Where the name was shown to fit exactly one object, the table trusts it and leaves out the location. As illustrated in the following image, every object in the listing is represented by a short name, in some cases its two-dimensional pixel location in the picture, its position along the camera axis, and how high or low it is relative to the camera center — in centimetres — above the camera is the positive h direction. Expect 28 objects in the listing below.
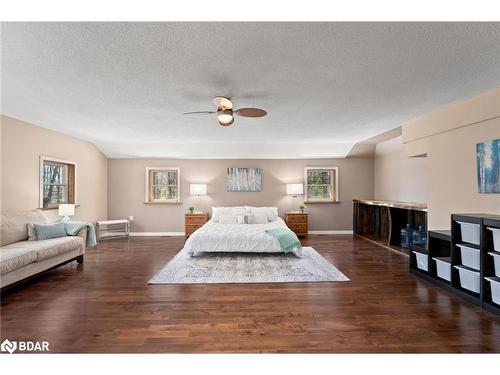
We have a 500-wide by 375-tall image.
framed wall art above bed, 684 +35
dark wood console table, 496 -70
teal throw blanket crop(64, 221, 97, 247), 397 -61
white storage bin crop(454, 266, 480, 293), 258 -99
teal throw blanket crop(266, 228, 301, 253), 432 -91
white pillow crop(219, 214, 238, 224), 583 -67
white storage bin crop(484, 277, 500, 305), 234 -98
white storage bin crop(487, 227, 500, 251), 240 -49
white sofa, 280 -76
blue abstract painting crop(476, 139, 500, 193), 277 +28
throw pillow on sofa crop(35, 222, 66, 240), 369 -59
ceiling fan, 284 +99
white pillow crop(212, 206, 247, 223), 603 -50
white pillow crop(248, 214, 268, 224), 589 -69
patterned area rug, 329 -120
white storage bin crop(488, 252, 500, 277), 239 -72
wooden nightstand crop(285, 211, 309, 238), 634 -83
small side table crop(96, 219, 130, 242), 610 -98
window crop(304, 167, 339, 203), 687 +19
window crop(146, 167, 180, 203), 684 +23
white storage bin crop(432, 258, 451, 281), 294 -98
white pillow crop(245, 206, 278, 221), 607 -51
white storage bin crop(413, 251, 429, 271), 326 -99
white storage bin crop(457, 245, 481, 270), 261 -75
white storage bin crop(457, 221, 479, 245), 263 -48
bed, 436 -93
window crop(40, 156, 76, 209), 464 +23
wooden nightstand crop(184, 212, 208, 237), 628 -79
